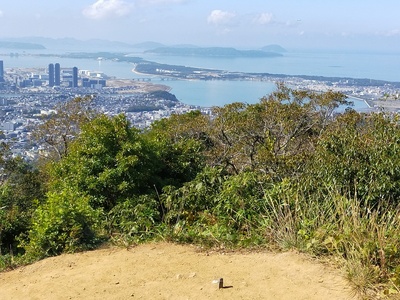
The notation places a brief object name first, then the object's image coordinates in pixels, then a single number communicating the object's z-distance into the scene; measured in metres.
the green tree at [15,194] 6.43
